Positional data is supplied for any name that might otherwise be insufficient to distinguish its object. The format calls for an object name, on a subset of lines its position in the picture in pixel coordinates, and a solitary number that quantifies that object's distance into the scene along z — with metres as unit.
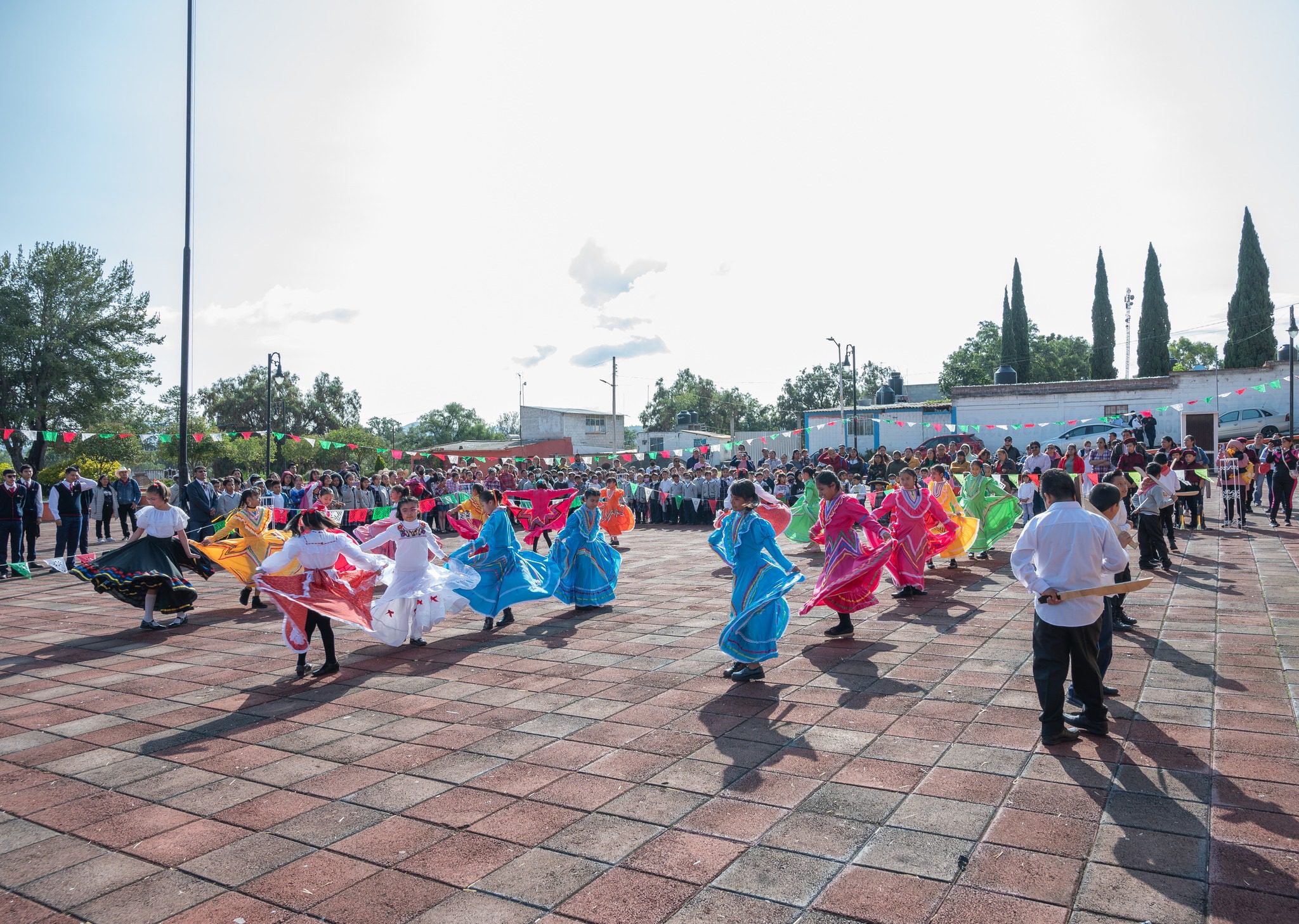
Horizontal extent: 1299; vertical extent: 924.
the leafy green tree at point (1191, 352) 76.75
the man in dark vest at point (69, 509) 15.06
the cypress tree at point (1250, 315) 43.00
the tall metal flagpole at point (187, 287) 13.67
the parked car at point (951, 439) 32.93
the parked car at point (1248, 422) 30.92
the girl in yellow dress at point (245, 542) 10.30
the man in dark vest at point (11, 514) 13.87
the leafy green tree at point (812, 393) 79.12
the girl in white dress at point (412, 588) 7.96
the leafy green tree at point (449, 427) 87.00
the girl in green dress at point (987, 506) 12.54
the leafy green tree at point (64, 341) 35.38
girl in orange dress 15.98
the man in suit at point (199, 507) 13.02
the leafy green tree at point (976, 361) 65.50
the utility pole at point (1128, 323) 53.53
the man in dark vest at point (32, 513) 14.91
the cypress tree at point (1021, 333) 52.62
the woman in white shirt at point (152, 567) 9.12
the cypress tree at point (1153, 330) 47.38
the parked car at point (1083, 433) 29.69
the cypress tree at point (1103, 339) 52.78
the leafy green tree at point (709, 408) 80.69
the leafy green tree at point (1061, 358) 64.06
